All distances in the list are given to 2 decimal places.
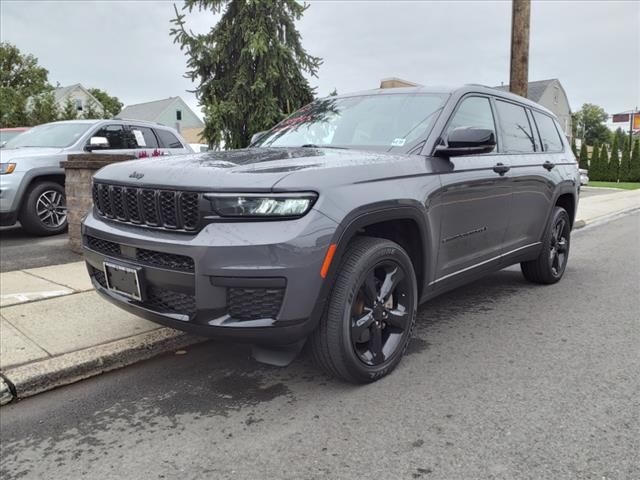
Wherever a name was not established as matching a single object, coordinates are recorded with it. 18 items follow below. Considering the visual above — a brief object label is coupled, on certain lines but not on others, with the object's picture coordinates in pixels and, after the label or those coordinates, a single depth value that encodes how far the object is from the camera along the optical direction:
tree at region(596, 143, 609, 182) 34.56
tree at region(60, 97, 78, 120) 26.69
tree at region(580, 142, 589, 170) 35.47
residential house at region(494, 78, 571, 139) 54.25
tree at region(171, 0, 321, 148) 13.93
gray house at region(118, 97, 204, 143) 55.25
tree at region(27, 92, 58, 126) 26.80
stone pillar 6.34
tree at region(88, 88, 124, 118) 71.44
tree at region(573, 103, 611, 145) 107.12
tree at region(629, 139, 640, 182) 33.97
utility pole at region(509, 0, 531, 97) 10.05
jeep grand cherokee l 2.64
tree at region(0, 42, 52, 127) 39.24
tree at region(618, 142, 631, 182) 34.25
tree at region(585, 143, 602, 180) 34.78
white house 53.50
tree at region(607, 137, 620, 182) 34.44
